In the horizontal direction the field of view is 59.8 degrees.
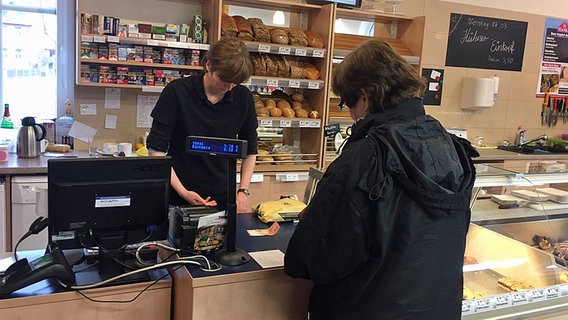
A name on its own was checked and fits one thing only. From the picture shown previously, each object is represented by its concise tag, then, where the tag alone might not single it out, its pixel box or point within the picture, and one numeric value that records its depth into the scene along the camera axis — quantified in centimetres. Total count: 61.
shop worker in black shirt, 237
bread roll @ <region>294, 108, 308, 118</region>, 427
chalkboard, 521
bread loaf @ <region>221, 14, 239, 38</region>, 394
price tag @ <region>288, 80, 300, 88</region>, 412
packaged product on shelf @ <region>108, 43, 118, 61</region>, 371
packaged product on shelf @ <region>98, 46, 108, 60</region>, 371
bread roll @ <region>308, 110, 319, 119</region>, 430
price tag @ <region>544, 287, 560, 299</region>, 220
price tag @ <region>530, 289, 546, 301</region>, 217
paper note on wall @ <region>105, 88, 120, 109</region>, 409
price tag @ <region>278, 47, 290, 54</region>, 405
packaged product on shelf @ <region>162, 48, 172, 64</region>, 389
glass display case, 216
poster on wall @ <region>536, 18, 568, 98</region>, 573
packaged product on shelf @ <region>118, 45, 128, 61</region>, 374
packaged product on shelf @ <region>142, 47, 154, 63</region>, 383
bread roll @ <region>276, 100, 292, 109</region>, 425
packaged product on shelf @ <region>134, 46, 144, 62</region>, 381
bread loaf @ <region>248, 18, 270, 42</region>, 408
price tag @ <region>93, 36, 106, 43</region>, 360
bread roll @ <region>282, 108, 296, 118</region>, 421
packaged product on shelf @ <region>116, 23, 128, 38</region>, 374
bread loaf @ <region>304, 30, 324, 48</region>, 421
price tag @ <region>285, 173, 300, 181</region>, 415
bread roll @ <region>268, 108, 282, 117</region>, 415
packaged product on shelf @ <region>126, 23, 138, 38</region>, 376
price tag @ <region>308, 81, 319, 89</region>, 420
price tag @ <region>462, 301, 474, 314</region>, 198
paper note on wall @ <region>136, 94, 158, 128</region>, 420
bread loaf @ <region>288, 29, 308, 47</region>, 417
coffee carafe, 369
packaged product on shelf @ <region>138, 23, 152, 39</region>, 380
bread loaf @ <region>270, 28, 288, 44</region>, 411
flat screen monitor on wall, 431
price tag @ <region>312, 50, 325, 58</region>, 418
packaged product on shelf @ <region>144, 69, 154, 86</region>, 390
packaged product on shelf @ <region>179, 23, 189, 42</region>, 391
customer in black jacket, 133
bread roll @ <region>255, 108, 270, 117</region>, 409
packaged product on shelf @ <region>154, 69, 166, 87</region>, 393
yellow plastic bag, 216
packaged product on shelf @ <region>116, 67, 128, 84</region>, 381
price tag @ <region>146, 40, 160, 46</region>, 373
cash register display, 152
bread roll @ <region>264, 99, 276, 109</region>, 419
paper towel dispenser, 513
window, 427
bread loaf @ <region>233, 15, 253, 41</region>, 402
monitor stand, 159
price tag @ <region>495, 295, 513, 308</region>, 207
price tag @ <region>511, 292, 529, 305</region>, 212
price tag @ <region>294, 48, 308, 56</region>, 411
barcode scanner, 165
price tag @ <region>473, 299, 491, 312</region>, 204
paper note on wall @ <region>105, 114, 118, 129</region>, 413
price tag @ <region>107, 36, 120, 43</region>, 362
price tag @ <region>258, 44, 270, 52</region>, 398
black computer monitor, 145
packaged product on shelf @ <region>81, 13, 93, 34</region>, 364
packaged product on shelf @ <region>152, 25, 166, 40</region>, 382
